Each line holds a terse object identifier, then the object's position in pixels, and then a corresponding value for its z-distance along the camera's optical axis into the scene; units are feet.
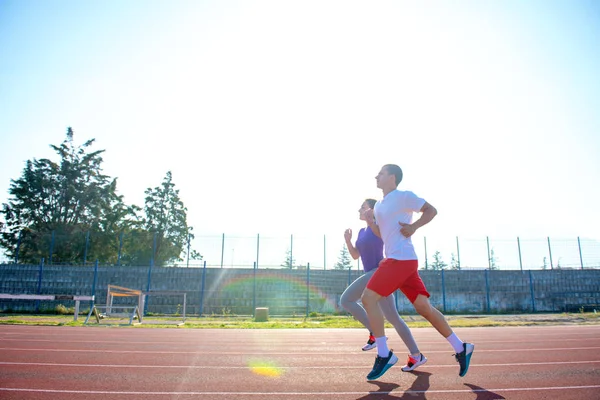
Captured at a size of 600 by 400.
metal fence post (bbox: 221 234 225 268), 71.51
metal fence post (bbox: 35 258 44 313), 66.48
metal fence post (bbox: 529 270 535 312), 70.85
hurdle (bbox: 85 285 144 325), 41.84
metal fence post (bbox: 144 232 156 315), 67.36
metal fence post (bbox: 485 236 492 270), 76.99
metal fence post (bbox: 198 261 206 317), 64.83
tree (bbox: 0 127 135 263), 117.60
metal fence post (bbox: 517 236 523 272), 74.72
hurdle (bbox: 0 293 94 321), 44.75
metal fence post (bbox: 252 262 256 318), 64.85
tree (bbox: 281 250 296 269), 69.61
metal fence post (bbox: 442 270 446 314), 68.85
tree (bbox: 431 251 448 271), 79.31
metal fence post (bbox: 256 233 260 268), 71.05
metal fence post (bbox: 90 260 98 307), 65.51
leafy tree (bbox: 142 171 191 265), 136.26
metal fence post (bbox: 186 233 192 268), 69.59
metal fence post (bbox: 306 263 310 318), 64.86
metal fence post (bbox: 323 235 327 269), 72.83
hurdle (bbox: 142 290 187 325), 47.31
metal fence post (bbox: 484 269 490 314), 70.13
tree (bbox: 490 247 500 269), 75.42
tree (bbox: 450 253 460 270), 74.89
